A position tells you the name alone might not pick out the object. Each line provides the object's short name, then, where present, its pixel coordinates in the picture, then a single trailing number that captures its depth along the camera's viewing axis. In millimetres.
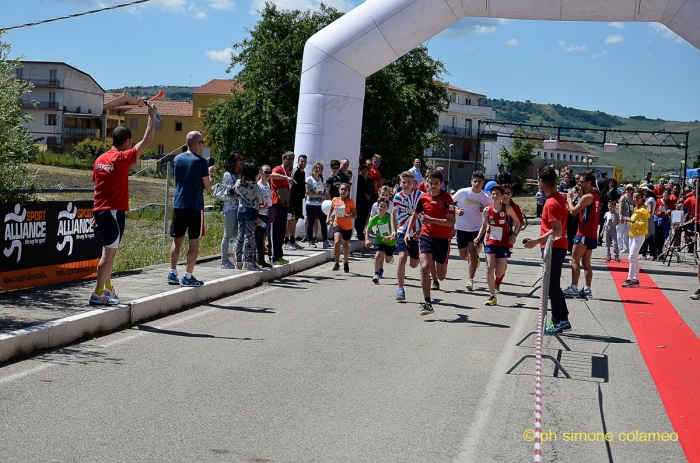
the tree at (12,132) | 9523
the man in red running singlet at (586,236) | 11812
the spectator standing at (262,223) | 13613
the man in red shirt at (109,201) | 9047
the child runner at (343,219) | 14875
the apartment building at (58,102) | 98250
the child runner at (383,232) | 13609
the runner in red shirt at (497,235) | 11781
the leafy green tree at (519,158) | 104250
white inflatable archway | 16406
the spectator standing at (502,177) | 19609
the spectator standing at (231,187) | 13008
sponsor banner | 9906
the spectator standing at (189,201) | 10805
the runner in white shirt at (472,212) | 13281
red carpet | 6277
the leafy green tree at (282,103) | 33281
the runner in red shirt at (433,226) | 10695
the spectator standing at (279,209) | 14484
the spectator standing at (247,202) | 12836
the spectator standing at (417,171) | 20703
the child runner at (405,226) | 11859
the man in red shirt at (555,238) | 9406
